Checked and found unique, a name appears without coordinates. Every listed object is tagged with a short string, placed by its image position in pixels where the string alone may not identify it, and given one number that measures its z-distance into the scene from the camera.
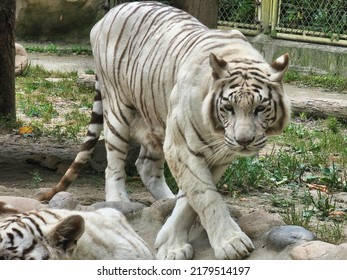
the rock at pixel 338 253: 7.36
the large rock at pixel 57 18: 27.59
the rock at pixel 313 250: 7.52
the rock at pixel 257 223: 8.53
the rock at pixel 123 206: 9.42
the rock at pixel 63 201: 9.27
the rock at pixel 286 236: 8.04
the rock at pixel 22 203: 8.74
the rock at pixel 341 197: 10.90
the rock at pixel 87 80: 18.73
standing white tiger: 7.88
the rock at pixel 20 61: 20.33
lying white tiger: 5.90
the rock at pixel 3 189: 10.43
